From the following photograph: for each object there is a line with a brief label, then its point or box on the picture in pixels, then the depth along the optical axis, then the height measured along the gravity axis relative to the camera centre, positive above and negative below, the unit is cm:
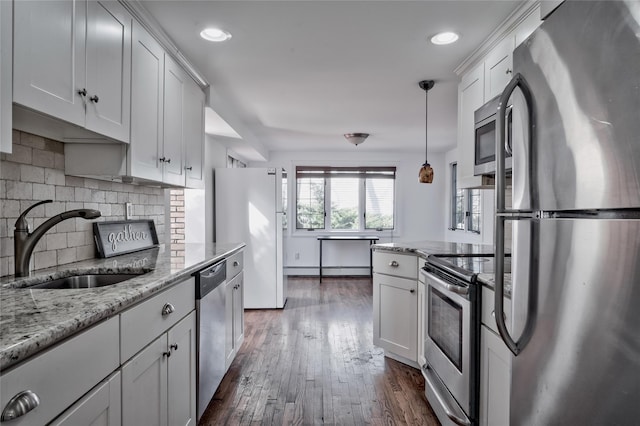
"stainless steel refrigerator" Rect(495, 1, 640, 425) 73 -1
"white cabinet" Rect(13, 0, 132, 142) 120 +57
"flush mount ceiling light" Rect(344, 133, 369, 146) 504 +102
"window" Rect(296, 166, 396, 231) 681 +22
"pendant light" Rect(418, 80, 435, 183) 310 +43
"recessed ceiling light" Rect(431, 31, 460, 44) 224 +106
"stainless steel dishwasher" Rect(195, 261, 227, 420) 196 -68
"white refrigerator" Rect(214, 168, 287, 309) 440 -11
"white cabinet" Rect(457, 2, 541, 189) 199 +84
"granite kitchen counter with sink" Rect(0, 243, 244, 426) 77 -37
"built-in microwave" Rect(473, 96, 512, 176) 217 +45
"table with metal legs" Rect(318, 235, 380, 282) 628 -43
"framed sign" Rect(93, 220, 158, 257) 212 -16
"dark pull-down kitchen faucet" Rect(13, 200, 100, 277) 149 -11
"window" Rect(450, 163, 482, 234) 552 +8
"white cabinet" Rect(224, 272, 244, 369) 255 -79
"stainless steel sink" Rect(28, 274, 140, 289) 166 -32
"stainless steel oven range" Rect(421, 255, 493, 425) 168 -63
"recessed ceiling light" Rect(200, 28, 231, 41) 222 +107
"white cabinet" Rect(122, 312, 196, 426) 122 -65
